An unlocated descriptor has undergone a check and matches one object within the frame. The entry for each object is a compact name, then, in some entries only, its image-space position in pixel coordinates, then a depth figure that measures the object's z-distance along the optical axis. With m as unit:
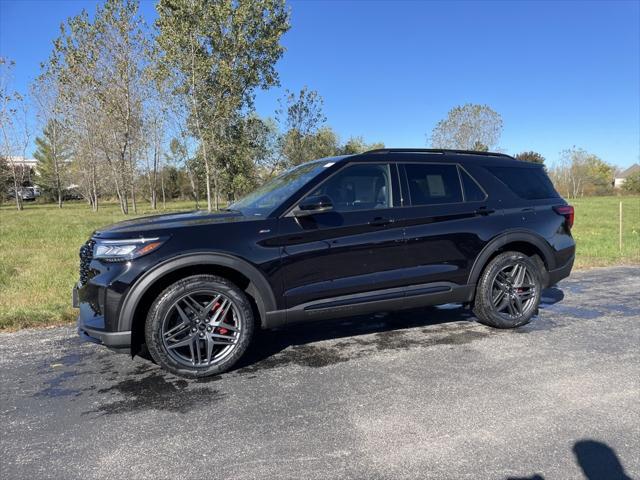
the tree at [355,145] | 47.19
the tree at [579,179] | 58.81
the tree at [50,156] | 36.75
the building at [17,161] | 37.13
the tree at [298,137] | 22.31
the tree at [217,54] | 15.55
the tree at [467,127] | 39.00
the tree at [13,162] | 30.80
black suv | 3.72
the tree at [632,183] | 54.75
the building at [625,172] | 83.93
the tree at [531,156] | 46.16
